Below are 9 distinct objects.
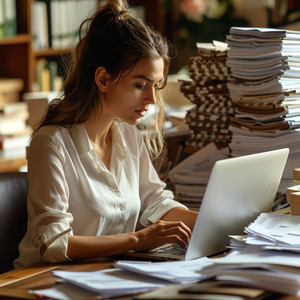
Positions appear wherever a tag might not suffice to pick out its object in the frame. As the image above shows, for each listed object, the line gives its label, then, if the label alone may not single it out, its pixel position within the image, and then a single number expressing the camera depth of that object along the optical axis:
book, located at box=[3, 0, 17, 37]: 4.87
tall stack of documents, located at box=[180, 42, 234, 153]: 2.80
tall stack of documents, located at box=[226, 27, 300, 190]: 2.58
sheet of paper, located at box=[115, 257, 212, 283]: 1.90
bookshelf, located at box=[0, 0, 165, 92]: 5.01
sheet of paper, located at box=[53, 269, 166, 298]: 1.85
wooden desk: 1.91
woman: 2.27
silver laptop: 2.05
